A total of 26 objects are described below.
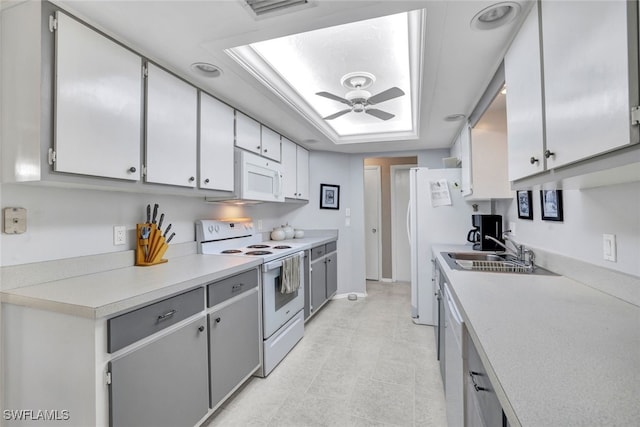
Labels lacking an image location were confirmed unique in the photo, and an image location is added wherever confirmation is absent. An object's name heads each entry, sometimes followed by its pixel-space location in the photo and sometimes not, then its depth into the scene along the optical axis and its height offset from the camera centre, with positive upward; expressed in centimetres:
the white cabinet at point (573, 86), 67 +39
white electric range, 218 -49
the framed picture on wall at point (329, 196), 414 +32
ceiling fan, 207 +92
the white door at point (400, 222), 493 -8
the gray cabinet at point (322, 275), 326 -72
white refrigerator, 300 -5
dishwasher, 114 -67
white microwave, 239 +38
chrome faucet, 176 -25
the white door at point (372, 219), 504 -3
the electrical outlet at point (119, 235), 174 -9
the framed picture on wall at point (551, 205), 154 +6
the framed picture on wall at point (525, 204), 190 +8
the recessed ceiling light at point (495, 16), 122 +90
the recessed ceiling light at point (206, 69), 174 +95
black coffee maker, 244 -12
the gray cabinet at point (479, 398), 72 -53
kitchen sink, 166 -32
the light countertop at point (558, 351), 52 -34
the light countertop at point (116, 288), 108 -30
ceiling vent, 125 +94
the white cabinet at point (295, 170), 333 +60
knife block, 182 -18
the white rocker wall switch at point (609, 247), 112 -13
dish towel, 236 -49
